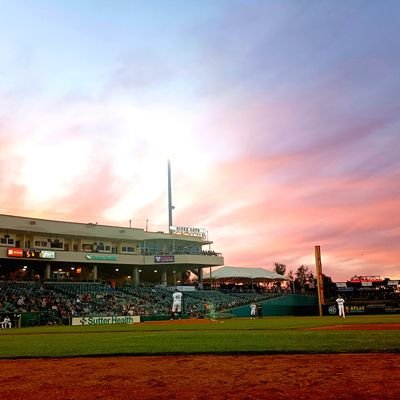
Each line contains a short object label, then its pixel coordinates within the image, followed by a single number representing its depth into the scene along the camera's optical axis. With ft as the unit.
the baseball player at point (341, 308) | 117.07
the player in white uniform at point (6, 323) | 111.96
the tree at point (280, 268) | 404.57
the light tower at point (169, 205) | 220.84
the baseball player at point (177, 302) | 109.99
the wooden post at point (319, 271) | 147.16
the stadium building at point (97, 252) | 175.42
